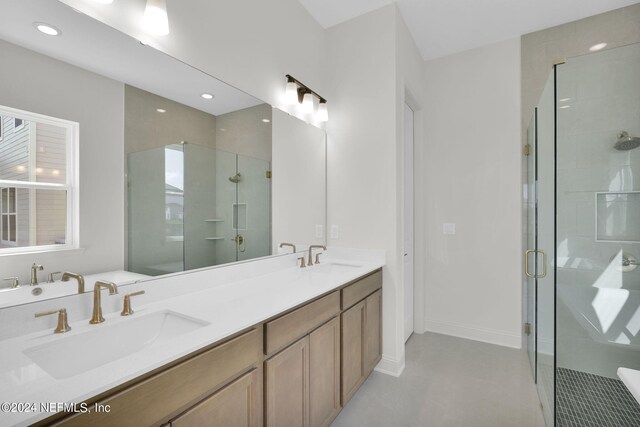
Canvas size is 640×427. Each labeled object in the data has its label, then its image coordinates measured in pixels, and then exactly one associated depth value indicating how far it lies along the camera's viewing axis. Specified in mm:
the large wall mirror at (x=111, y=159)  969
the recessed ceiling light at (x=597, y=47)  2537
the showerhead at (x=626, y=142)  1824
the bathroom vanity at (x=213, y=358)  729
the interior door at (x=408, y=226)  2963
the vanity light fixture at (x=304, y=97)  2248
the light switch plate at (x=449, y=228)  3126
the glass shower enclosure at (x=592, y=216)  1730
